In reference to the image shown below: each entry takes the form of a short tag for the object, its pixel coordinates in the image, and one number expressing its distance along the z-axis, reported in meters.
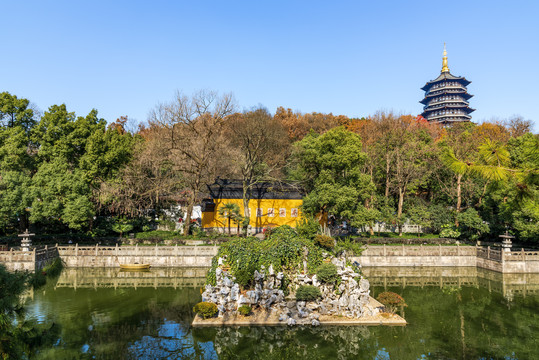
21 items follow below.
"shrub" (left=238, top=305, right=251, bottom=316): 17.61
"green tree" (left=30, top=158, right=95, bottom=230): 29.44
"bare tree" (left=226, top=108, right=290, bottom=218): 37.78
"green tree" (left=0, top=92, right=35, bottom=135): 32.12
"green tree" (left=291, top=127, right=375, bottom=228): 32.19
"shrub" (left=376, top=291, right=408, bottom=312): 18.11
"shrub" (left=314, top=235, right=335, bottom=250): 21.28
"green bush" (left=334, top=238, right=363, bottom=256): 21.38
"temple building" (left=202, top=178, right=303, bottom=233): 38.78
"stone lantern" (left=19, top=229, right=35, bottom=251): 26.91
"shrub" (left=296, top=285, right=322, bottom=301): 17.97
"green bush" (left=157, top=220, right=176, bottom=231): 39.91
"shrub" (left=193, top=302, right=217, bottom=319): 17.53
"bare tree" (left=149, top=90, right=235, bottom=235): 35.12
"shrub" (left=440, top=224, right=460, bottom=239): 35.22
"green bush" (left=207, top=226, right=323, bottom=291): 18.88
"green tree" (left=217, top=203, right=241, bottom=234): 34.41
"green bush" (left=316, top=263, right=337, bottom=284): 18.42
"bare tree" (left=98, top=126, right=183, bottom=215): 34.00
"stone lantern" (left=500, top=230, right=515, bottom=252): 28.08
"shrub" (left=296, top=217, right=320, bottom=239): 22.44
